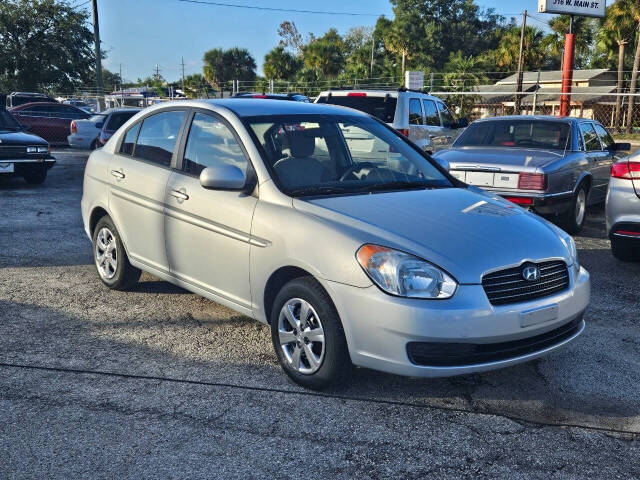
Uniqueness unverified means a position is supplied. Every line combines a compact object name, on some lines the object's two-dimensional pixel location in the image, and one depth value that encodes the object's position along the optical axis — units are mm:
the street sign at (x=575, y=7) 21500
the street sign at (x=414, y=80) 19344
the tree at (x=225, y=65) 75250
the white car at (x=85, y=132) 19234
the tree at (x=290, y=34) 77875
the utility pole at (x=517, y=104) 20559
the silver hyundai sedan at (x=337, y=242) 3447
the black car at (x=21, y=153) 11945
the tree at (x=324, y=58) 52844
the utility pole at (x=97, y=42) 32781
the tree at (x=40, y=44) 40031
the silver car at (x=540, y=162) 7809
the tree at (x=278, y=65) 50891
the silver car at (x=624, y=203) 6309
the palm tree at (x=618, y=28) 39312
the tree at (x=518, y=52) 53062
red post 18562
